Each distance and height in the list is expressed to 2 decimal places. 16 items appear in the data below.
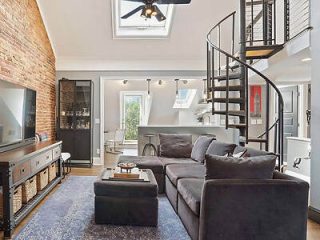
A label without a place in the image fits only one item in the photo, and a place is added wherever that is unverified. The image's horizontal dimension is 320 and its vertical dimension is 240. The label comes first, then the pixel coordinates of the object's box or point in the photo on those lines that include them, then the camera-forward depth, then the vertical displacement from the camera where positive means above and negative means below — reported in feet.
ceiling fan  12.30 +5.27
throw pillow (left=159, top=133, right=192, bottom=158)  15.67 -1.64
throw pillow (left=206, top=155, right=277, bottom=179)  7.45 -1.40
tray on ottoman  9.96 -2.28
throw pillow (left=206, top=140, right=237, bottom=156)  12.01 -1.41
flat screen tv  10.87 +0.07
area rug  8.55 -3.81
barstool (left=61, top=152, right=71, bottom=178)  16.40 -3.58
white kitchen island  18.90 -0.88
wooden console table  8.44 -2.04
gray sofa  6.98 -2.45
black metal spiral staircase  12.01 +2.44
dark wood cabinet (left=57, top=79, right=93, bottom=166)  20.53 -0.13
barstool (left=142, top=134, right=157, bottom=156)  18.71 -2.06
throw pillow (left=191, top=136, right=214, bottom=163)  14.11 -1.65
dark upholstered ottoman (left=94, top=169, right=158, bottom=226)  9.29 -3.03
